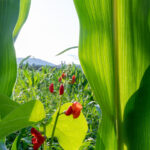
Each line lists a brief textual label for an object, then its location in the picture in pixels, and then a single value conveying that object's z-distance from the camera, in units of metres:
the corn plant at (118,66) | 0.37
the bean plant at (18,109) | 0.30
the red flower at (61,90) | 0.44
